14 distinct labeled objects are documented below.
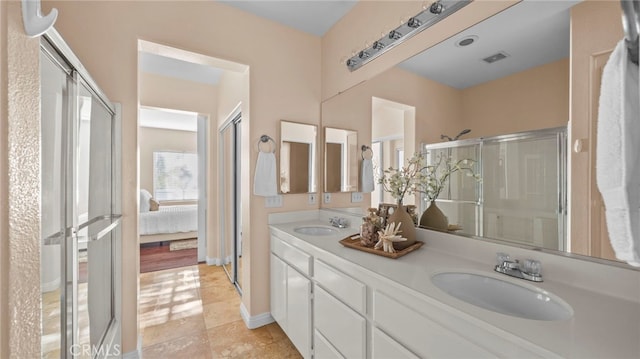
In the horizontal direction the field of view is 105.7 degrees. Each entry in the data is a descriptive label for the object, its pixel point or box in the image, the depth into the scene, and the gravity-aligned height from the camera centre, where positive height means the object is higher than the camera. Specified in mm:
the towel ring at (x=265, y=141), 2113 +352
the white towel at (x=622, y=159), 426 +39
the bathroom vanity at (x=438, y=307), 660 -415
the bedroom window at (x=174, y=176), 5605 +106
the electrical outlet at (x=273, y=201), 2162 -190
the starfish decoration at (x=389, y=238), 1288 -308
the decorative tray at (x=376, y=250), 1238 -379
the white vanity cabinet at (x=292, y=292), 1564 -816
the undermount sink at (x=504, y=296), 845 -459
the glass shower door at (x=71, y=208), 859 -118
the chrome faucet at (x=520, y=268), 982 -370
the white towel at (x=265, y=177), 2057 +29
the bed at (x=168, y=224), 4445 -824
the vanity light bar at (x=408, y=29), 1277 +913
